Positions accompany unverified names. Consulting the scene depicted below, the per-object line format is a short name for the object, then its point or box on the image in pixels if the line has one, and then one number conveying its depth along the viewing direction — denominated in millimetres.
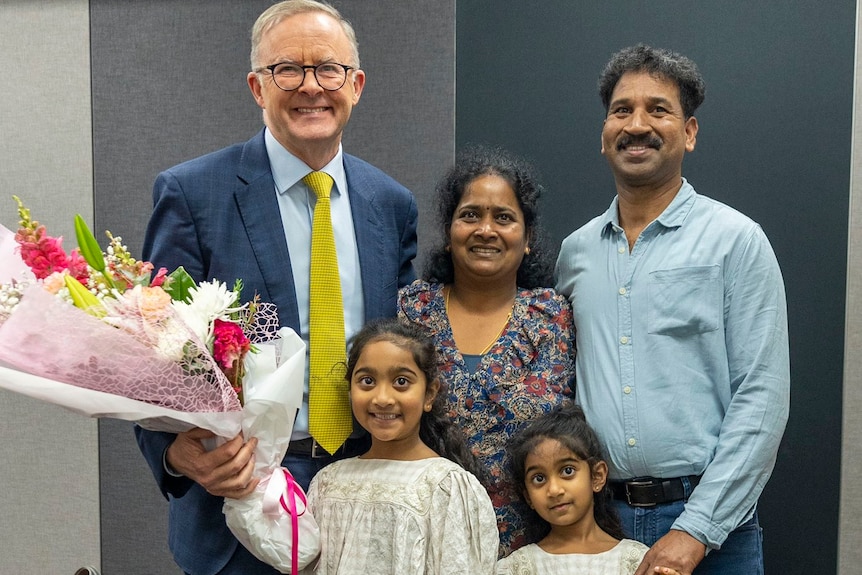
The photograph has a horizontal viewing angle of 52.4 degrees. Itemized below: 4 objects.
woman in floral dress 2189
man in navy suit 2115
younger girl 2121
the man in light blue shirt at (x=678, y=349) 2084
